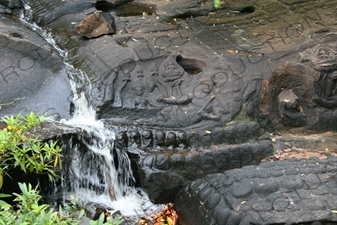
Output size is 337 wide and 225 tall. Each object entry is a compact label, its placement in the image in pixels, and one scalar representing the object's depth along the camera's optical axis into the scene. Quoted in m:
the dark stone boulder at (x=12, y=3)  6.26
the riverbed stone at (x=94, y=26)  5.46
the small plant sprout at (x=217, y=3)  5.83
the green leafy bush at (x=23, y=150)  3.63
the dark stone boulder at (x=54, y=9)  6.08
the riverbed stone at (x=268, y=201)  3.70
